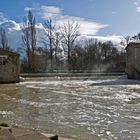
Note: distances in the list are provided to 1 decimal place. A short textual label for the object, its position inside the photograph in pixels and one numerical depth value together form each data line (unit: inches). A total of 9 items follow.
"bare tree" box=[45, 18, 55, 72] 1313.8
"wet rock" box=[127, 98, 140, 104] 369.3
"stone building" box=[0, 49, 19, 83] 744.8
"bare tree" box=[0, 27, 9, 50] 1423.1
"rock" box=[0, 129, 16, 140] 145.0
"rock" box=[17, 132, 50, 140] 155.0
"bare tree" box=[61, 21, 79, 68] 1349.9
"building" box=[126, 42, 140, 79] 860.2
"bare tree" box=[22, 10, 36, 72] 1263.9
